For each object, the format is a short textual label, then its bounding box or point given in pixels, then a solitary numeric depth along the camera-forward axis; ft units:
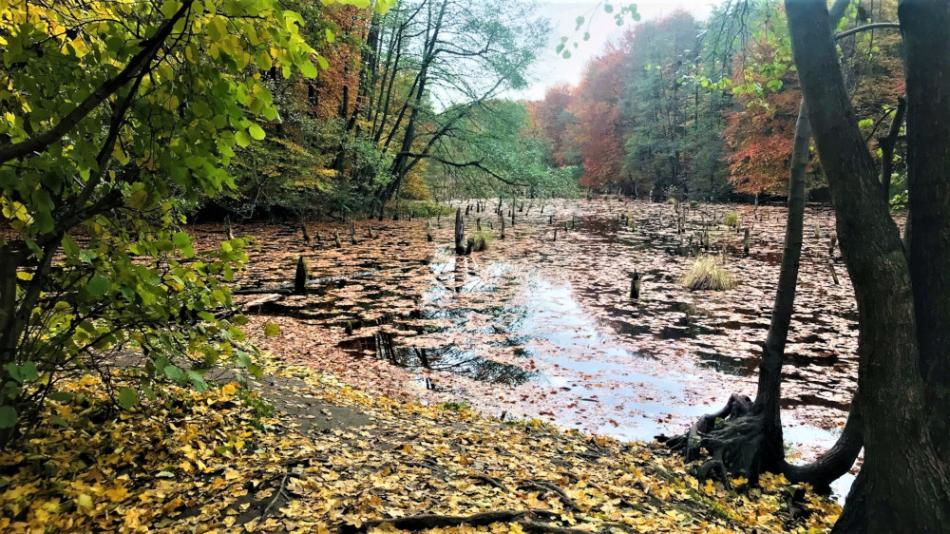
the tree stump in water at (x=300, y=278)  35.65
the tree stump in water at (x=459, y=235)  54.39
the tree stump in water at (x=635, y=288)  37.09
